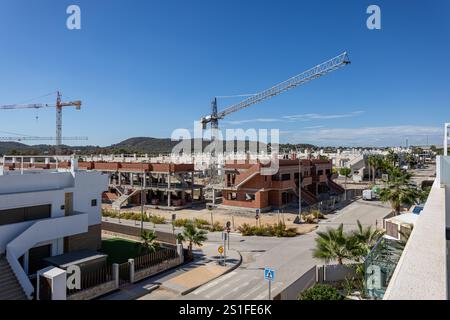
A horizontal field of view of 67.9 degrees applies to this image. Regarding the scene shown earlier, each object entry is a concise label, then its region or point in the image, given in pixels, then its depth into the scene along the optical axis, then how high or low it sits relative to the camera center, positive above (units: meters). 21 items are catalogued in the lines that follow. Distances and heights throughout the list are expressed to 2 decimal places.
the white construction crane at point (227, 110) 83.21 +15.18
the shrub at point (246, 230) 33.03 -6.78
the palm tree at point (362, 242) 18.47 -4.61
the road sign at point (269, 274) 15.44 -5.18
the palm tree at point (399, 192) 33.57 -3.13
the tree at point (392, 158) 86.93 +1.07
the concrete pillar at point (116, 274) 19.22 -6.37
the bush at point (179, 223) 36.31 -6.55
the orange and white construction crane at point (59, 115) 127.88 +18.53
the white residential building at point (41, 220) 17.78 -3.60
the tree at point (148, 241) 23.19 -5.44
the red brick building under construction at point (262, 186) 45.16 -3.27
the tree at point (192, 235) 24.05 -5.20
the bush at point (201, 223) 36.10 -6.71
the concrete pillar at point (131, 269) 20.06 -6.39
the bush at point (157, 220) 37.66 -6.56
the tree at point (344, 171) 70.96 -1.89
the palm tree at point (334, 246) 18.61 -4.75
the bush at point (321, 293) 14.34 -5.73
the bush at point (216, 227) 35.32 -6.92
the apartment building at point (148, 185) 49.22 -3.38
